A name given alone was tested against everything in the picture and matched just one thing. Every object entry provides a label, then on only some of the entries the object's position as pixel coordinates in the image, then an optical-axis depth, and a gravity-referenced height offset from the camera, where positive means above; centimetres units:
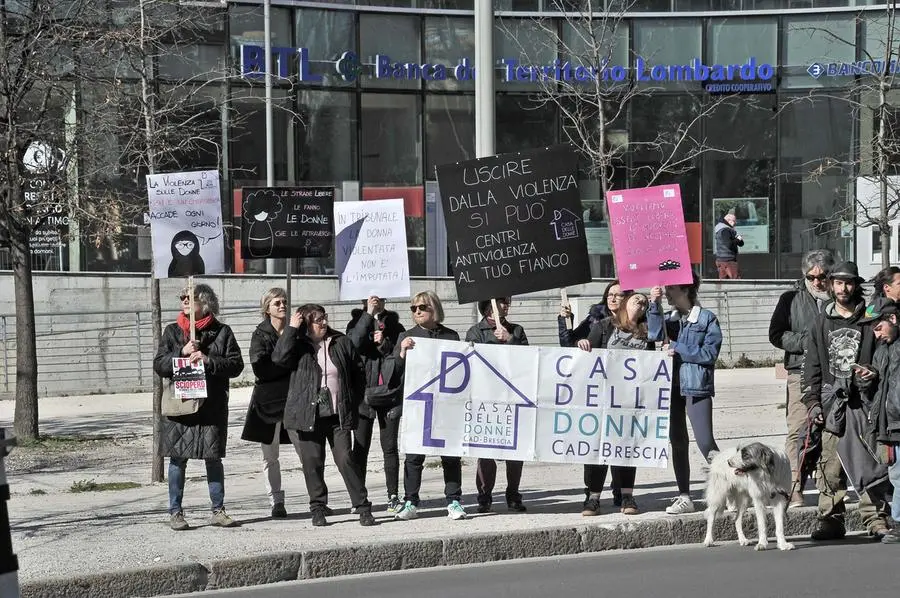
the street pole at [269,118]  4119 +220
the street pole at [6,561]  794 -113
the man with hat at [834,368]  1593 -98
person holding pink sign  1749 -113
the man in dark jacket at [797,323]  1776 -72
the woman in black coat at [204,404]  1669 -122
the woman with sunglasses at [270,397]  1749 -123
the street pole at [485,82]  2116 +146
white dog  1529 -171
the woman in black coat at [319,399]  1692 -120
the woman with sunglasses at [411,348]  1743 -95
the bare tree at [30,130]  2511 +128
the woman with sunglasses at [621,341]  1749 -84
